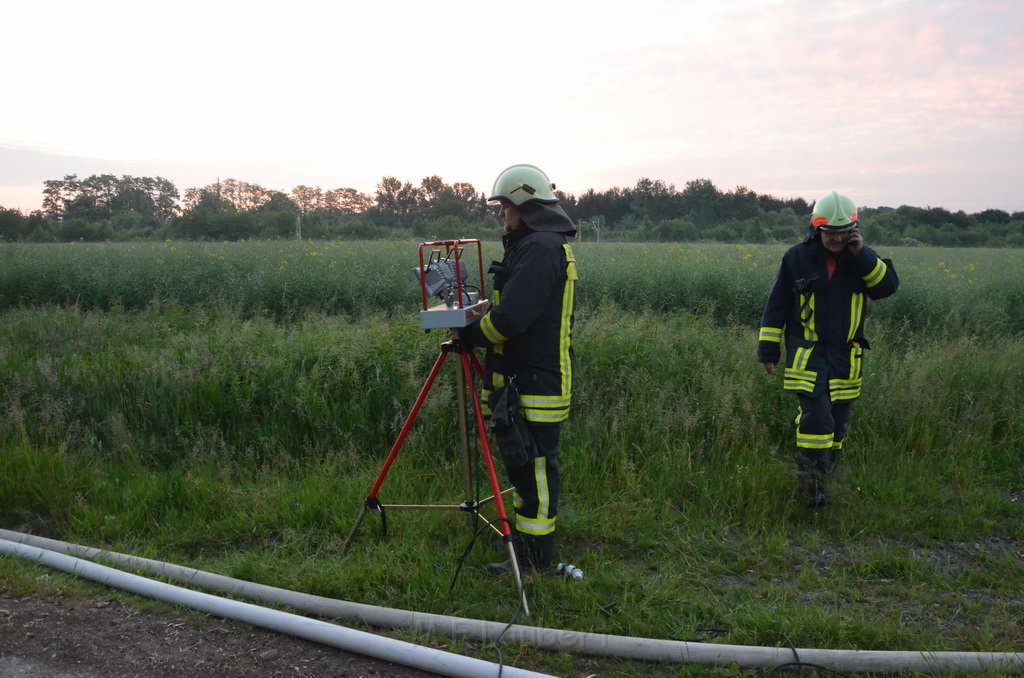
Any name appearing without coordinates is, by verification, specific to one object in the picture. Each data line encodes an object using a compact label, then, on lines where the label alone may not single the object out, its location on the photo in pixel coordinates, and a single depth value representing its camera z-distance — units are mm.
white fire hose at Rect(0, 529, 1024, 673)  3258
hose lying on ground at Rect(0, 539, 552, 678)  3227
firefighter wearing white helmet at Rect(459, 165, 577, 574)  3793
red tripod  3811
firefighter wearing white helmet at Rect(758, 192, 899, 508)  4773
